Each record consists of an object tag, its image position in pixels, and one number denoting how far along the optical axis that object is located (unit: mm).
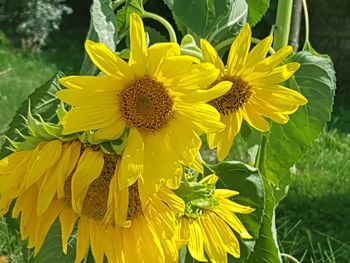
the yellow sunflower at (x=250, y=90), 752
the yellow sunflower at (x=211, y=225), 781
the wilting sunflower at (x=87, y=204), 699
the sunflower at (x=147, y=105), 673
